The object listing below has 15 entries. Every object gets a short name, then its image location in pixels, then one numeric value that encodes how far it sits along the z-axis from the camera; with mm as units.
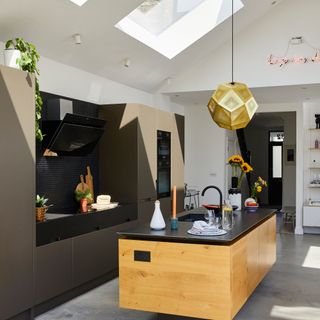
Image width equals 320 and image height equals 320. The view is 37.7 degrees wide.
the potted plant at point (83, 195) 5557
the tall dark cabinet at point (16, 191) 3791
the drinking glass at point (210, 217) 3961
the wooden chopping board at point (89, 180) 5992
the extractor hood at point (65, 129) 5031
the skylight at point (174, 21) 6466
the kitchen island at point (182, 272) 3549
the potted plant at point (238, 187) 5550
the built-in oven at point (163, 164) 6910
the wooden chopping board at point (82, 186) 5758
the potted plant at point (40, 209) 4306
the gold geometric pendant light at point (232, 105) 4285
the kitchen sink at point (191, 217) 4827
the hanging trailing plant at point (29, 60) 4176
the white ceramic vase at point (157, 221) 3922
